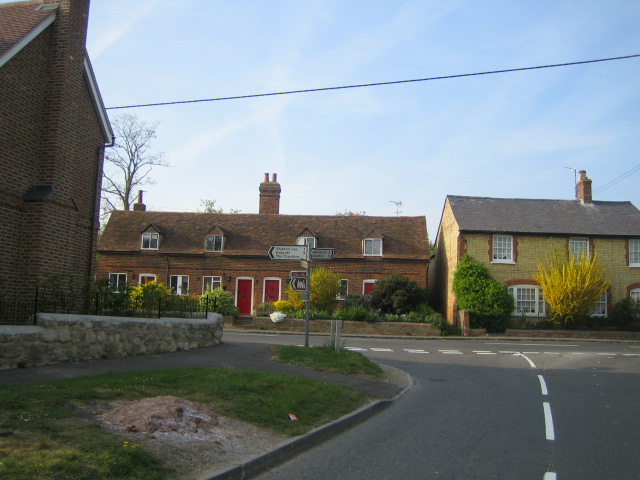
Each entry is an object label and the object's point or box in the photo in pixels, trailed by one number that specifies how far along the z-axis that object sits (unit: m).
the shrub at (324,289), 33.03
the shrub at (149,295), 14.48
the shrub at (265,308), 34.84
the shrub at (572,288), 32.81
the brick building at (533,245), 34.88
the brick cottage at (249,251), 39.34
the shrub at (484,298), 32.82
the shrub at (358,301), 34.91
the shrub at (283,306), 34.28
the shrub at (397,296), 33.91
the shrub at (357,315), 31.66
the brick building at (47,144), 12.89
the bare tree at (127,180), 50.22
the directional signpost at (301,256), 15.72
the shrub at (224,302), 33.34
